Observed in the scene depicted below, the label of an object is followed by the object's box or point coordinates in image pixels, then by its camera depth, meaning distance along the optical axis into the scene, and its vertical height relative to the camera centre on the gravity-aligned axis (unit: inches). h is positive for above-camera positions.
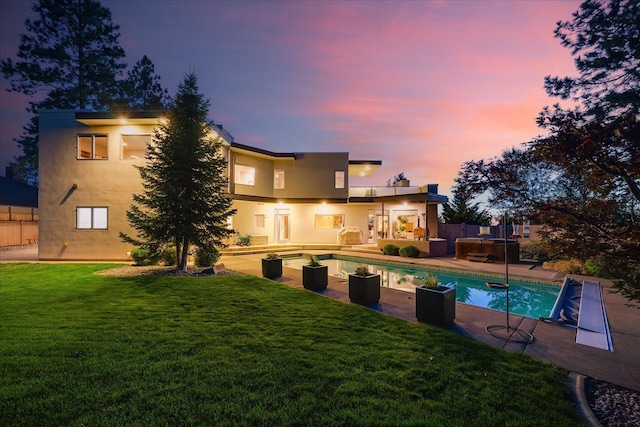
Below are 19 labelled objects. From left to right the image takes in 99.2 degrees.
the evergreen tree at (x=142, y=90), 997.8 +518.3
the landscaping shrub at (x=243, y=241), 667.4 -43.9
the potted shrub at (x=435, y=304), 199.0 -61.3
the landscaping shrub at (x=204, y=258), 435.2 -55.6
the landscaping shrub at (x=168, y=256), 445.1 -53.5
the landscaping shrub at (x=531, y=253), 534.4 -66.5
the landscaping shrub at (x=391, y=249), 639.8 -64.0
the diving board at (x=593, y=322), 178.7 -79.5
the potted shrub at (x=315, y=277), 303.1 -61.2
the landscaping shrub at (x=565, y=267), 408.0 -73.4
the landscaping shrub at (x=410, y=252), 602.9 -66.8
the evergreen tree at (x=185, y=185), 382.6 +55.6
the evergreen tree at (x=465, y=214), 825.5 +23.2
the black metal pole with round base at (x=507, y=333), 179.6 -78.4
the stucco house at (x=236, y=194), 510.6 +69.2
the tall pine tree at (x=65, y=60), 791.7 +505.6
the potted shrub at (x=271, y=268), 366.3 -60.6
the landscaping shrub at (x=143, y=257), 442.9 -54.0
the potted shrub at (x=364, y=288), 250.5 -61.2
